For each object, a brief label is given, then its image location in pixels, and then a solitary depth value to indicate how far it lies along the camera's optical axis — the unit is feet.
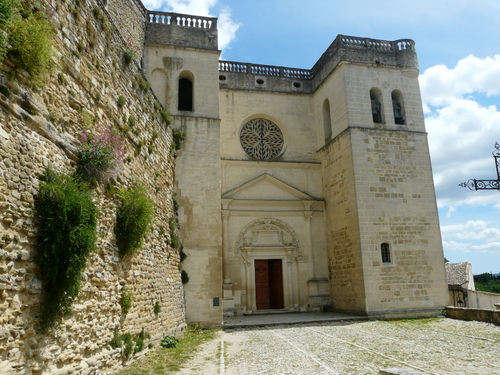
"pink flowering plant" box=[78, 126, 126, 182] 17.43
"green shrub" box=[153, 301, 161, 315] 26.37
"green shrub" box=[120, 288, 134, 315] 20.43
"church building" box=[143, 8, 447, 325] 41.68
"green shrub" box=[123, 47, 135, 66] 24.80
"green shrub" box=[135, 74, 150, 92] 27.63
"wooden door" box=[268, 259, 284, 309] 49.08
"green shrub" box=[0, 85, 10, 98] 12.27
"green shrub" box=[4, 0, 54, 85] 12.66
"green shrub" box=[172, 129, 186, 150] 41.04
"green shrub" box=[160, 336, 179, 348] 26.58
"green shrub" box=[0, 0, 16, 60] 11.93
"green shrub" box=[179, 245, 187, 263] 37.57
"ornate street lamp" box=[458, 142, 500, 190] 47.09
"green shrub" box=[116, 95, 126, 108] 23.12
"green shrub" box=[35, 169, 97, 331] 13.48
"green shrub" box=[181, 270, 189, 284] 37.17
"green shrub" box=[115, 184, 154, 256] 20.94
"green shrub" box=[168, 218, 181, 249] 34.53
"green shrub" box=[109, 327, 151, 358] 19.12
